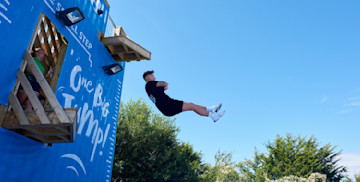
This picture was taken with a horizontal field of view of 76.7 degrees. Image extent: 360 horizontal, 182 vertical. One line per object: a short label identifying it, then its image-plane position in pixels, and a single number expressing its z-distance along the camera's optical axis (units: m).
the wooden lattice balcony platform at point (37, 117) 3.62
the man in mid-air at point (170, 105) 4.89
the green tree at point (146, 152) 18.28
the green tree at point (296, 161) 26.70
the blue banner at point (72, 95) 4.16
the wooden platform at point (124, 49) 7.88
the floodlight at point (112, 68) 7.79
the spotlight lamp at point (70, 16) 5.45
